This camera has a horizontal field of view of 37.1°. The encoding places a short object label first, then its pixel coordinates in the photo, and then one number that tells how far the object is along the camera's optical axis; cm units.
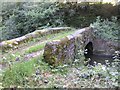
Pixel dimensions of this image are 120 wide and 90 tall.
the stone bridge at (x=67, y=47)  474
